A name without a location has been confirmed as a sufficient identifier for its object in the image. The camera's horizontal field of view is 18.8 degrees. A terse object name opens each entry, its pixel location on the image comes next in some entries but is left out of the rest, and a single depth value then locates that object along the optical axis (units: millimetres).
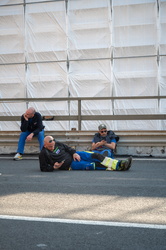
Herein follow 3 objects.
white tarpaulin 18484
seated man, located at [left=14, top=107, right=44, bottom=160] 12695
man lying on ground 9615
